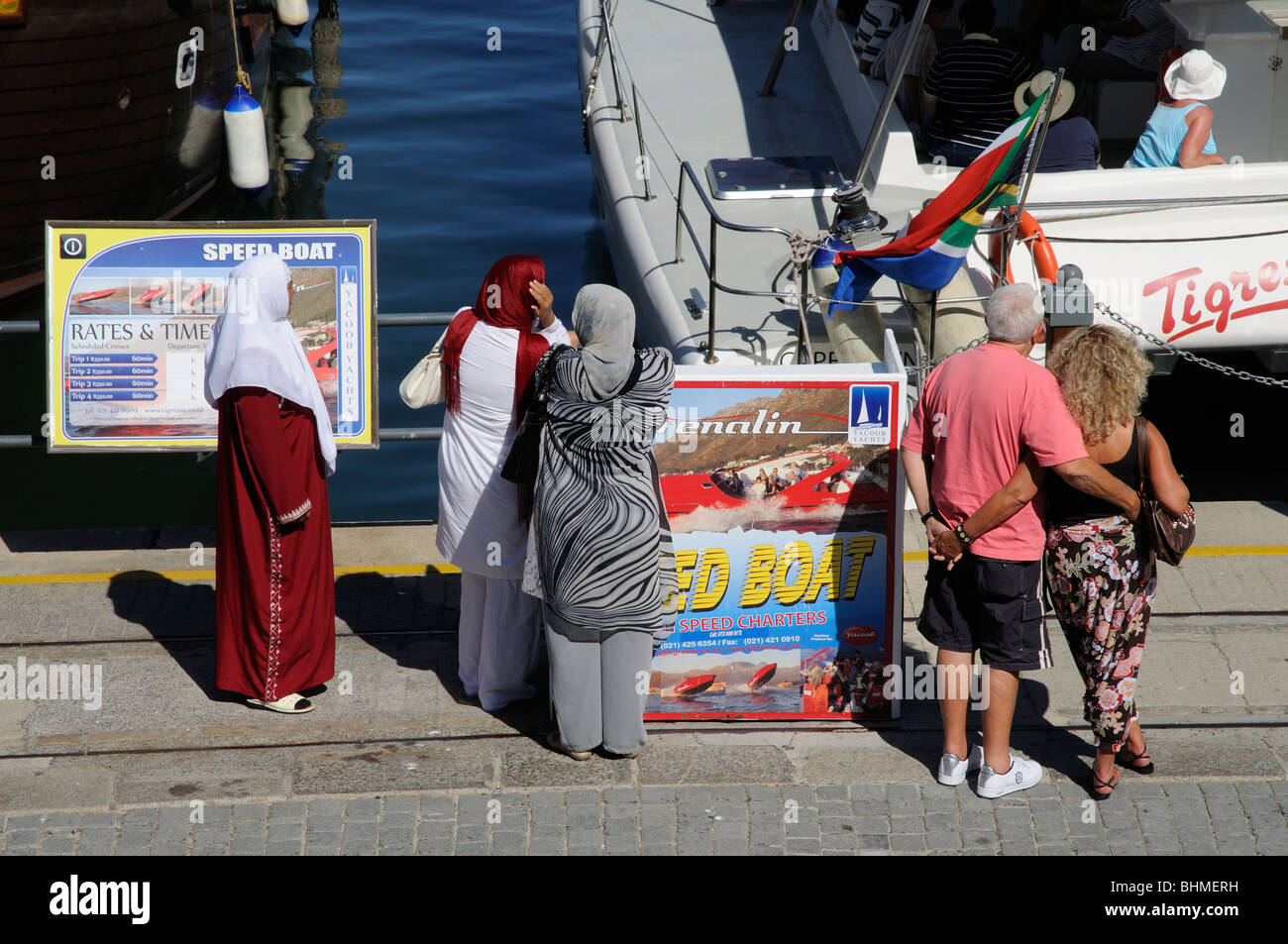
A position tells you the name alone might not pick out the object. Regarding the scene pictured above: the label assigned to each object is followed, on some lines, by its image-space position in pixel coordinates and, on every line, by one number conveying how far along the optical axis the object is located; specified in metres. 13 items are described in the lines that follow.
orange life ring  12.97
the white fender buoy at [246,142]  25.75
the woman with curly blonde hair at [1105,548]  8.38
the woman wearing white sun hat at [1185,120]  13.80
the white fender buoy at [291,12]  34.34
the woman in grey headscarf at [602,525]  8.73
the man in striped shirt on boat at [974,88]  15.14
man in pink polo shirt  8.40
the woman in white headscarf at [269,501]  9.21
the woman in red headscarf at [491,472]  9.29
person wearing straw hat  14.58
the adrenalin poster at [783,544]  9.36
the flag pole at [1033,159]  11.34
